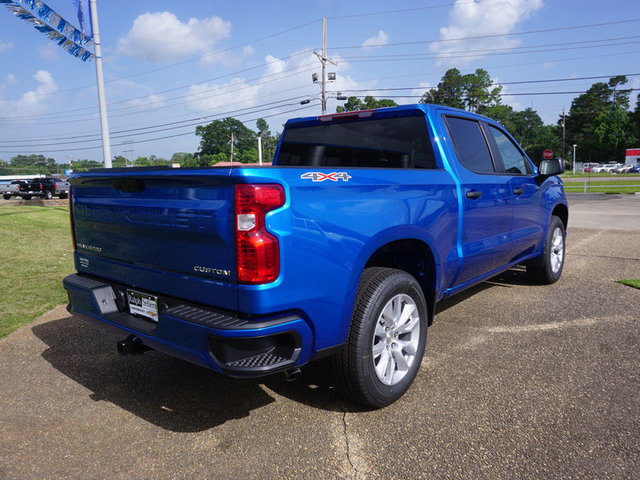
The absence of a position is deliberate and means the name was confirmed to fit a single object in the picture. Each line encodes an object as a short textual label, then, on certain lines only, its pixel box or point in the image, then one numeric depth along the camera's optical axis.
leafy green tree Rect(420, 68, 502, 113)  72.94
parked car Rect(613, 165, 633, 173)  68.19
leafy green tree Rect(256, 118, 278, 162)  110.38
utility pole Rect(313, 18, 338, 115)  35.82
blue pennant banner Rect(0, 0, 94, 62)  9.76
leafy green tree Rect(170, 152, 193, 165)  101.02
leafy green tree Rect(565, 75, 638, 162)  79.81
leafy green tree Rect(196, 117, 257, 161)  97.06
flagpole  12.37
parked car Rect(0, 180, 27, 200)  37.12
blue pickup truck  2.07
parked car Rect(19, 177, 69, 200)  27.97
